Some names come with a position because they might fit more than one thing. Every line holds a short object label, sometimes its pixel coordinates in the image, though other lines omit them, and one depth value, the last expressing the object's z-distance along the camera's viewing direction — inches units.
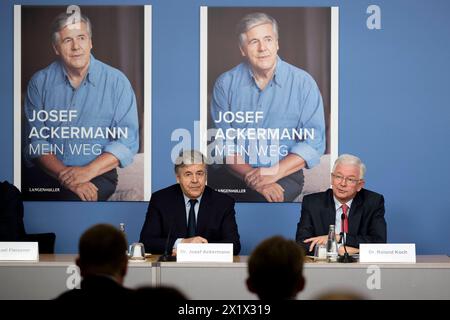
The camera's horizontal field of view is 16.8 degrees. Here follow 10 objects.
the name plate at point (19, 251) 347.0
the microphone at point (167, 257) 343.2
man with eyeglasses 391.8
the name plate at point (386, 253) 337.6
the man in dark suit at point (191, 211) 392.1
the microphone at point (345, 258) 338.3
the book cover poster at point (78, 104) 467.4
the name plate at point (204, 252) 337.3
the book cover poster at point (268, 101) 463.3
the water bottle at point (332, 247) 345.0
